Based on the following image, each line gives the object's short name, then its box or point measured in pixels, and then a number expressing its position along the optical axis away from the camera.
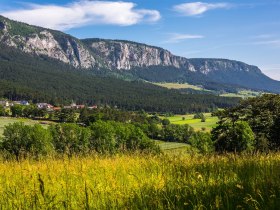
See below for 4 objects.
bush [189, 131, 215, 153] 74.81
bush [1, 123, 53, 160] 74.50
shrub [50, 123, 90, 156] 86.44
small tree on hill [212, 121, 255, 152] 47.60
